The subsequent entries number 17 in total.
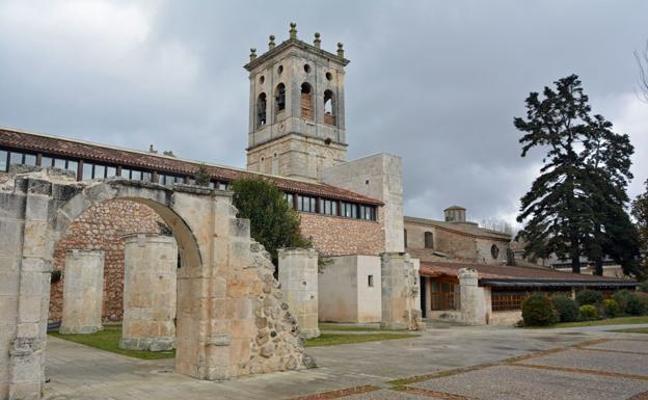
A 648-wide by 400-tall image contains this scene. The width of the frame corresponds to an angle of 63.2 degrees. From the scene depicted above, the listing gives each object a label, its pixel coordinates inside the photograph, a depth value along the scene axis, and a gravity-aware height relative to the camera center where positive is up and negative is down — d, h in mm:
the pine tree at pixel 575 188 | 40156 +7543
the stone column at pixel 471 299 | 26453 -664
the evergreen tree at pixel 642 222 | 33906 +4287
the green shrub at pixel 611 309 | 28047 -1269
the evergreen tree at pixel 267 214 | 22906 +3184
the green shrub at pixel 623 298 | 28922 -734
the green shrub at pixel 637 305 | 28984 -1115
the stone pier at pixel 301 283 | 18484 +132
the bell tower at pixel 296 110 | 45500 +15974
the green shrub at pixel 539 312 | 23219 -1164
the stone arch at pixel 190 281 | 7730 +122
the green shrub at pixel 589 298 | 29156 -722
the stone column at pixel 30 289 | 7535 -8
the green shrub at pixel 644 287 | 35225 -167
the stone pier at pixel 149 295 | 14312 -202
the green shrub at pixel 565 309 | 25094 -1119
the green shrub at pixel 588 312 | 26098 -1350
